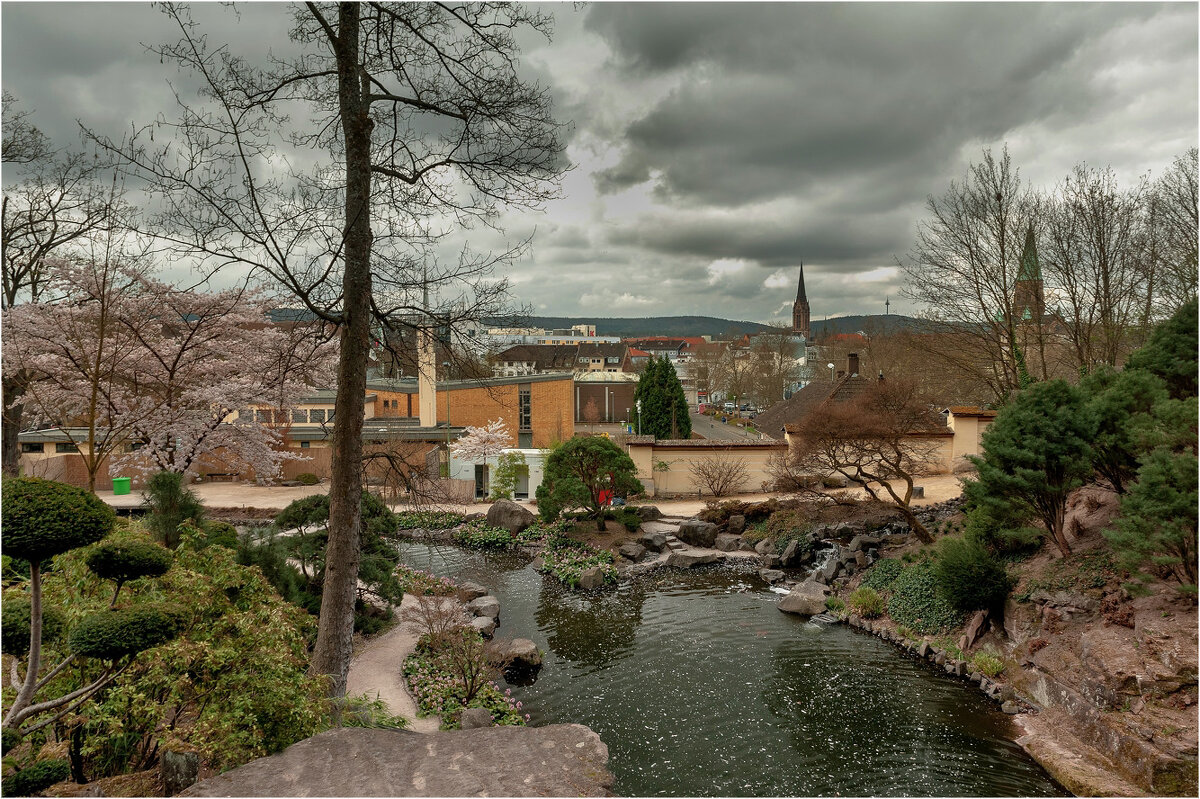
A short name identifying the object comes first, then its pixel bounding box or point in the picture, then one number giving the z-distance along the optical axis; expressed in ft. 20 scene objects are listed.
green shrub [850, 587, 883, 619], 39.40
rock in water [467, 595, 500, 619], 39.70
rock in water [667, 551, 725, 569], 51.19
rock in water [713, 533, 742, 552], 55.11
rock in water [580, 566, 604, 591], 46.78
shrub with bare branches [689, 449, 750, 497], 71.61
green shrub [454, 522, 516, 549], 58.95
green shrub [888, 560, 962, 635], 35.70
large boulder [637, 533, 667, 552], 54.95
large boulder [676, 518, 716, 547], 55.98
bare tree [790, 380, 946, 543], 47.21
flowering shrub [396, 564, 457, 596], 42.30
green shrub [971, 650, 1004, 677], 30.40
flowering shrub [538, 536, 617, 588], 48.39
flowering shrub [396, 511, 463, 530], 57.07
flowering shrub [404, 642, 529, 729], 26.13
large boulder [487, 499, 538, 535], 61.11
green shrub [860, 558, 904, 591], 42.16
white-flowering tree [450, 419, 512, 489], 73.77
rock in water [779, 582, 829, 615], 40.74
